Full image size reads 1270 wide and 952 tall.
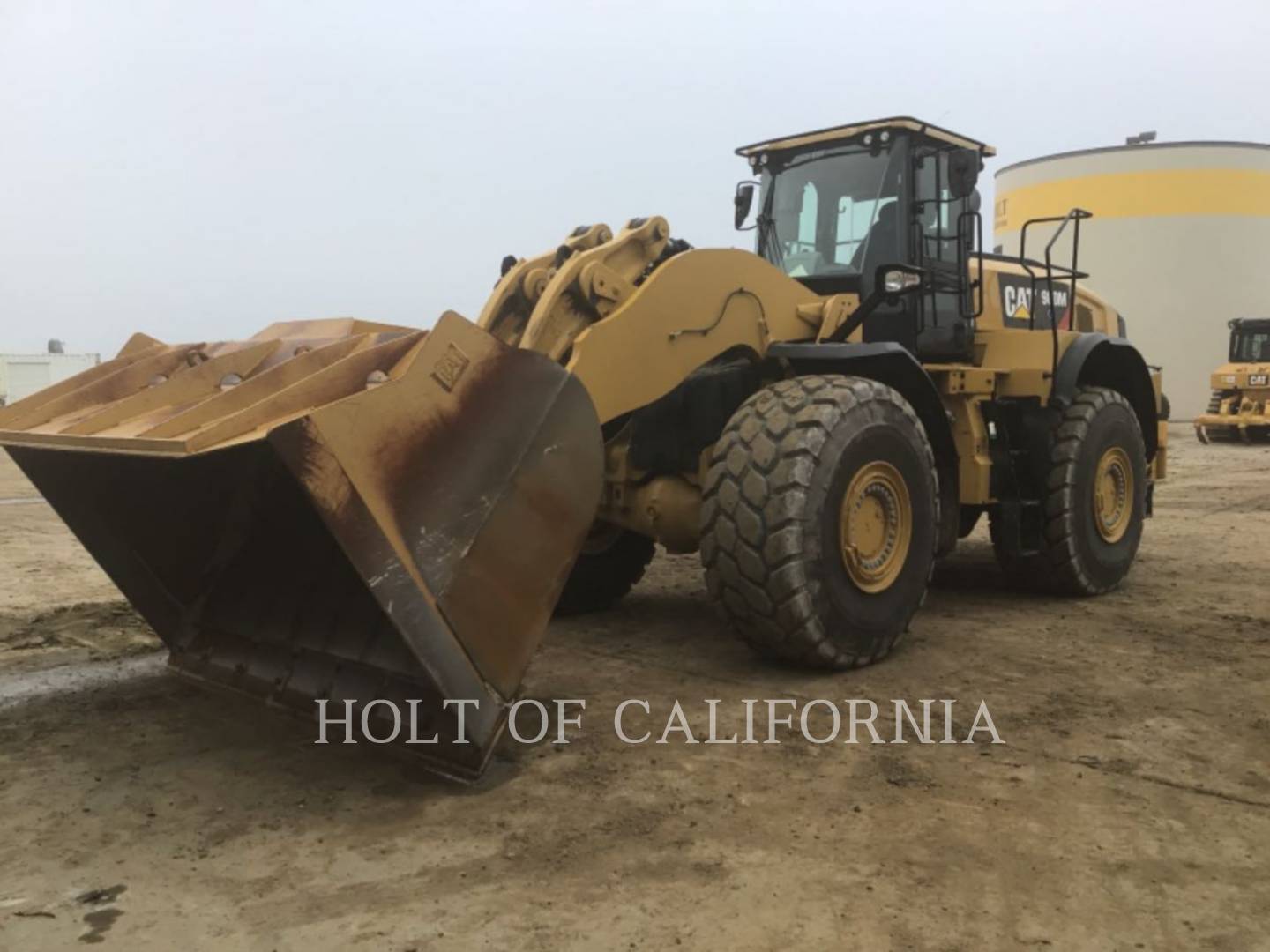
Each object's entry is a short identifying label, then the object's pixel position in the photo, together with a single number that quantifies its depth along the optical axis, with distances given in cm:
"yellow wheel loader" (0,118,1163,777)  337
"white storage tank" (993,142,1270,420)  2734
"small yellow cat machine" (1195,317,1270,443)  2059
